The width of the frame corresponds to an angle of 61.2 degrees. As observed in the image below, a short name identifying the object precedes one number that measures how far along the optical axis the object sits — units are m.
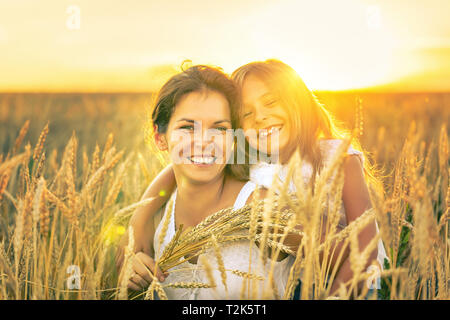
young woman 1.50
